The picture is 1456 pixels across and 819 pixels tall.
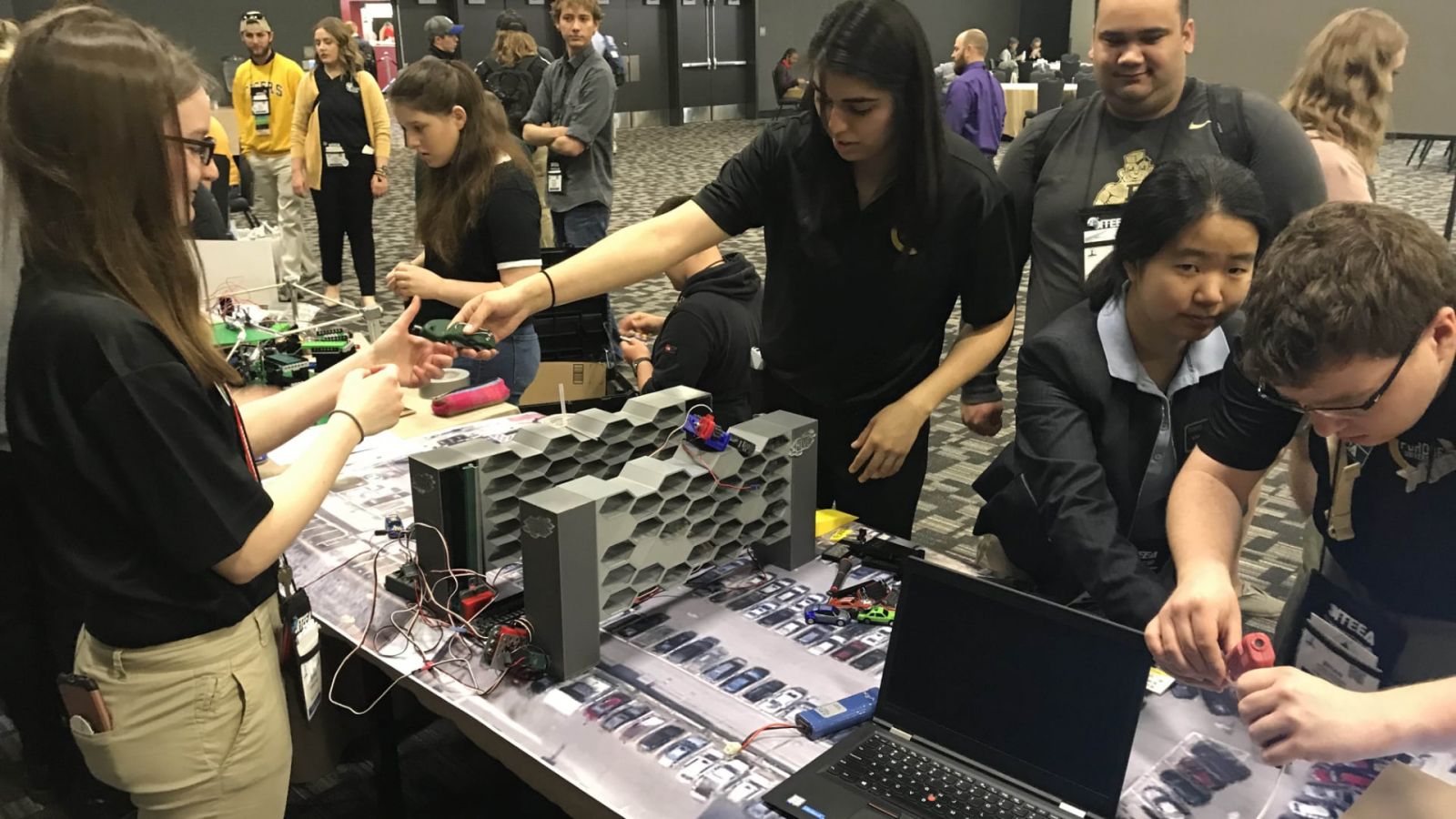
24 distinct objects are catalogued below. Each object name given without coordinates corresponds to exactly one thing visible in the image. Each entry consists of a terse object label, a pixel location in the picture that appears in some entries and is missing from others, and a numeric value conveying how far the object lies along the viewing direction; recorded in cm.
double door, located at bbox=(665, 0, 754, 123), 1435
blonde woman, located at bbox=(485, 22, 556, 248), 533
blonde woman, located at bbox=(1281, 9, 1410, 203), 258
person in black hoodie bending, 226
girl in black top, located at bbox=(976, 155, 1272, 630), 138
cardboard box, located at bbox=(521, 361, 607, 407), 320
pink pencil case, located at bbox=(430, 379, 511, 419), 236
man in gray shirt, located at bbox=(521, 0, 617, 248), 447
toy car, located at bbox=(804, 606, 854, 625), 146
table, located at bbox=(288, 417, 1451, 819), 112
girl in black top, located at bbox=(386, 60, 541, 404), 241
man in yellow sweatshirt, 550
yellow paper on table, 176
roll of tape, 241
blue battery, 120
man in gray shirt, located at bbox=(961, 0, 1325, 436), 178
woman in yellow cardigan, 495
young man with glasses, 93
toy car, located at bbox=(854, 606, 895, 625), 145
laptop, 105
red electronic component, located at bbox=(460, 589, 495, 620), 144
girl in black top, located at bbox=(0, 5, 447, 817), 104
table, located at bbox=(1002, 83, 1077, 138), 1210
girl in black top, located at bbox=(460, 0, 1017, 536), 161
